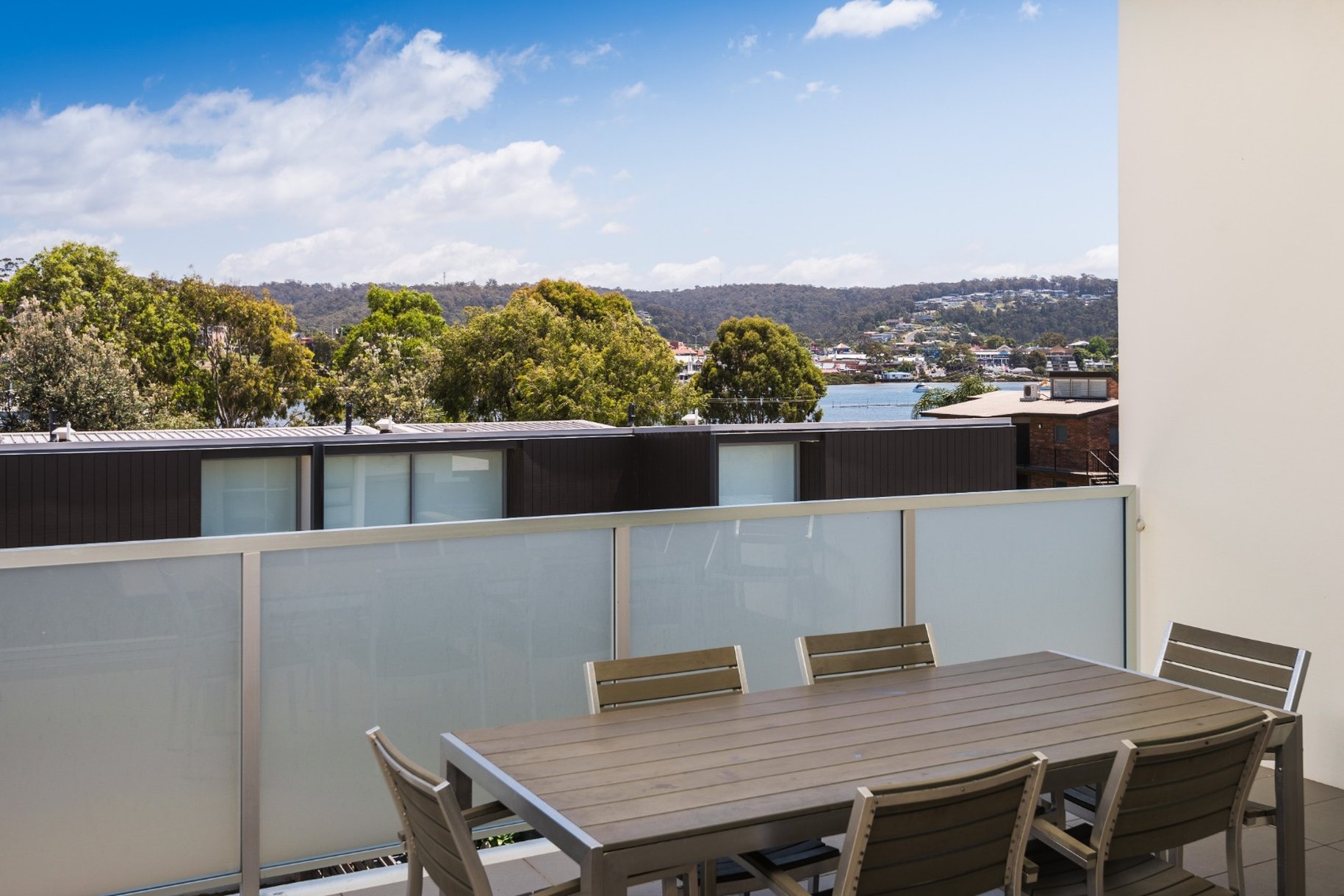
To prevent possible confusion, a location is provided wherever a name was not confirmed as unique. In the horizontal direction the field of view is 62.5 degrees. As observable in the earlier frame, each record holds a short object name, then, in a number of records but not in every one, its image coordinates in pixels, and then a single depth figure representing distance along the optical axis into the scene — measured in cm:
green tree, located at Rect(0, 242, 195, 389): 4406
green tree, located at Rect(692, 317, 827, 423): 5931
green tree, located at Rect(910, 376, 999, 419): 4938
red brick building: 3788
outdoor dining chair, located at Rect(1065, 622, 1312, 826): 293
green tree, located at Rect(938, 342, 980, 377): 4975
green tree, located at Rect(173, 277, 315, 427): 4794
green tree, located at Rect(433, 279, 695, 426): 4944
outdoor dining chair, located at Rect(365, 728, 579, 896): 189
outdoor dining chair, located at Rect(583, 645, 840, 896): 253
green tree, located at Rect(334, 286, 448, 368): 5569
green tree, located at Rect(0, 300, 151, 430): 3966
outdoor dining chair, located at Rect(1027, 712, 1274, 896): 216
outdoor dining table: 193
